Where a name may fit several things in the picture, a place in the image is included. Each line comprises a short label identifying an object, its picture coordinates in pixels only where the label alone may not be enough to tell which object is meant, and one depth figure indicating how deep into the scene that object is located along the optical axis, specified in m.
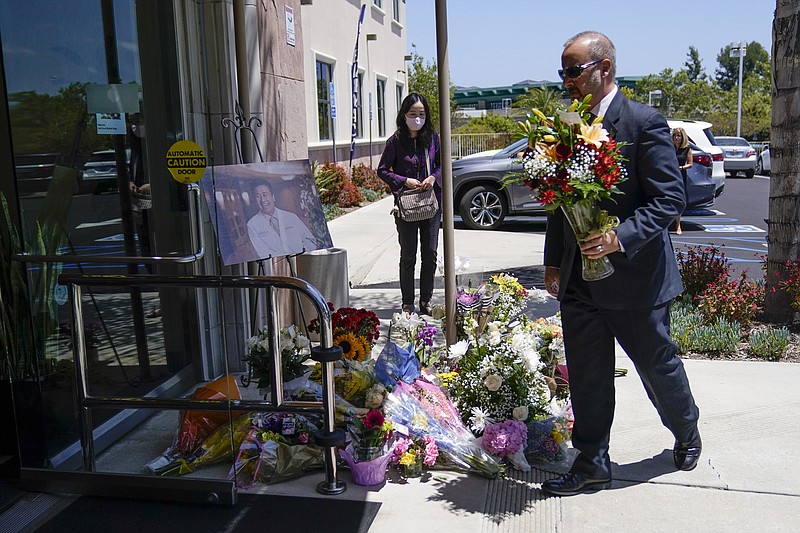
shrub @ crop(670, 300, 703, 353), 5.78
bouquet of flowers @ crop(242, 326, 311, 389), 4.40
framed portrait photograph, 4.20
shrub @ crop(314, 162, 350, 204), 15.52
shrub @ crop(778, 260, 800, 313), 5.93
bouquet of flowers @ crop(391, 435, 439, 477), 3.77
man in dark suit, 3.24
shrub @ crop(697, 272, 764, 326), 6.06
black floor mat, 3.30
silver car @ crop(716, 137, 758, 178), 26.91
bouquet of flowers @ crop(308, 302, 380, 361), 4.44
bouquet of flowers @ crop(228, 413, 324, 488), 3.74
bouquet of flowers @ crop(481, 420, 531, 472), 3.80
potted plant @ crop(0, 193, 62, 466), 3.54
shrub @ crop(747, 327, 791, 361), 5.57
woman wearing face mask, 6.58
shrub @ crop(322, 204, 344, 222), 15.13
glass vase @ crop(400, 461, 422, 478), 3.76
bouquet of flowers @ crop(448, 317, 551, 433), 3.97
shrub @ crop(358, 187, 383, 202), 19.04
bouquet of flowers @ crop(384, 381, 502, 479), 3.78
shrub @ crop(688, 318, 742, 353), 5.70
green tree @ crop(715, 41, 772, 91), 104.69
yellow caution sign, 3.99
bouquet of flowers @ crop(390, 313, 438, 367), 4.69
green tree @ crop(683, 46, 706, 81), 103.81
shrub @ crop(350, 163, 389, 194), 19.95
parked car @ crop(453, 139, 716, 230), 13.32
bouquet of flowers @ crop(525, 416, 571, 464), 3.90
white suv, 14.87
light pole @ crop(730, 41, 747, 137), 38.31
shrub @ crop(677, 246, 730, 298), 6.64
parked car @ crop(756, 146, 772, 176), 27.73
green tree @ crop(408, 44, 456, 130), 33.52
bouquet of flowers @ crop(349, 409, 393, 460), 3.72
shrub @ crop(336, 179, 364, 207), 17.00
